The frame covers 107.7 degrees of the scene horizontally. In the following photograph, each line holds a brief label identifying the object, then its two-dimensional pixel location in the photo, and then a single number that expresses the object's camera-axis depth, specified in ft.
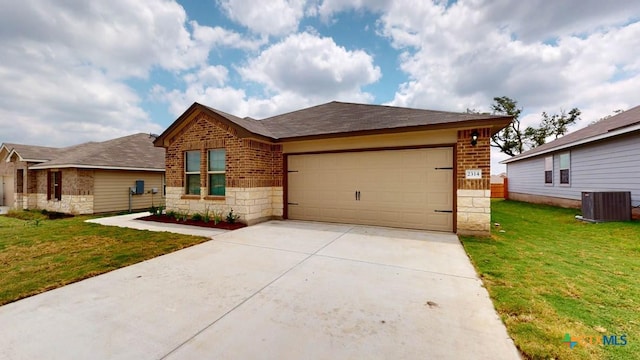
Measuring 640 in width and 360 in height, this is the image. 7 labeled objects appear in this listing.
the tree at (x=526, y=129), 76.84
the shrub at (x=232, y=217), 24.35
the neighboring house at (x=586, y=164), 26.12
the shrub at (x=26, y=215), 35.59
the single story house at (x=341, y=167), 19.99
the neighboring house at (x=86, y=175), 36.29
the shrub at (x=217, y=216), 24.68
